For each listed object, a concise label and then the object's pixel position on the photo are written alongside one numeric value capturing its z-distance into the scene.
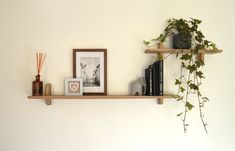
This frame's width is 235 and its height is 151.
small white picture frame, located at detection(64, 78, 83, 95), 2.06
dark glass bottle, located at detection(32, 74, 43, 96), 2.02
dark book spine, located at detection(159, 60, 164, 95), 1.98
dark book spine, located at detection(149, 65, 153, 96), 2.01
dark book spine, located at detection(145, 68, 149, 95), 2.03
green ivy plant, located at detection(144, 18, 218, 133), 2.08
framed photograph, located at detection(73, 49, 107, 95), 2.12
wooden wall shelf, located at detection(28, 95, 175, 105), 1.98
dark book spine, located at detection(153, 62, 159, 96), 1.99
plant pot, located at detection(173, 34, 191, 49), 2.07
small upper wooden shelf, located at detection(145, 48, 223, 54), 2.05
